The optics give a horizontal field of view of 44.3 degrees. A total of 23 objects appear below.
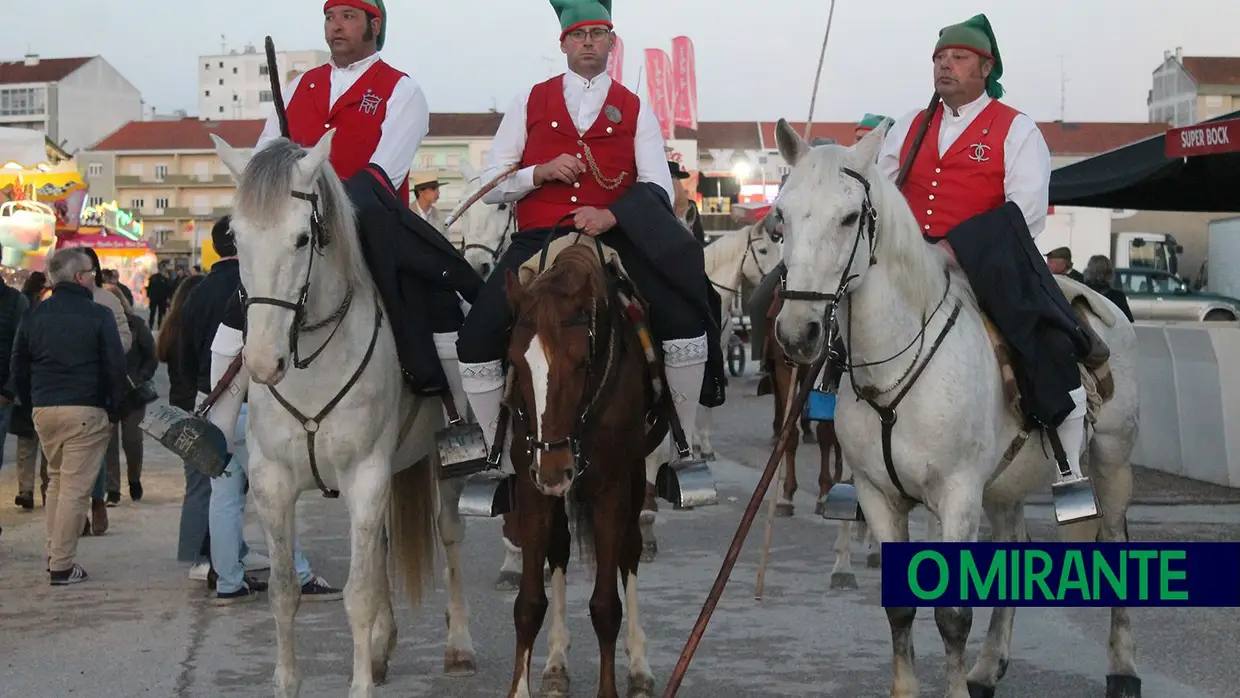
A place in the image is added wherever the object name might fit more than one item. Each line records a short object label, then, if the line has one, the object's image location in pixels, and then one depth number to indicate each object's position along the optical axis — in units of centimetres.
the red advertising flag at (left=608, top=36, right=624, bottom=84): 2808
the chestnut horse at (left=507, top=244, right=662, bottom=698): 604
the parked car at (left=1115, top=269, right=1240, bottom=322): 3612
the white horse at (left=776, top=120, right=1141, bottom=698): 588
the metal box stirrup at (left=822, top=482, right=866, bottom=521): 727
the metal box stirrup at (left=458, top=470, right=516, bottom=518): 684
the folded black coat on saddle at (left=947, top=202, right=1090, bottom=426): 665
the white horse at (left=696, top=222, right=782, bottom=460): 1579
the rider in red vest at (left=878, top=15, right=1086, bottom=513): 686
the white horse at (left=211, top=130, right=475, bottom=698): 598
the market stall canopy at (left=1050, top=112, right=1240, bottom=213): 1516
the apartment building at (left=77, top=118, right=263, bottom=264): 13164
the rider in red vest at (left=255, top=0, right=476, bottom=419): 732
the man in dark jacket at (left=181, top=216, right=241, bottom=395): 952
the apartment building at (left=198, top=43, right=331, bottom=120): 16262
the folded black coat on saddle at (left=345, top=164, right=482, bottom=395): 700
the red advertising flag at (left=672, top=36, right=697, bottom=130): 3925
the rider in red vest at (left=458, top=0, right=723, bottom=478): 703
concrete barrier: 1398
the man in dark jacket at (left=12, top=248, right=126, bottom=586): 1091
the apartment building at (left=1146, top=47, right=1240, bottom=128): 9725
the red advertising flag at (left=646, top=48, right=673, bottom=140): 3903
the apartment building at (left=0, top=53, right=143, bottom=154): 13075
